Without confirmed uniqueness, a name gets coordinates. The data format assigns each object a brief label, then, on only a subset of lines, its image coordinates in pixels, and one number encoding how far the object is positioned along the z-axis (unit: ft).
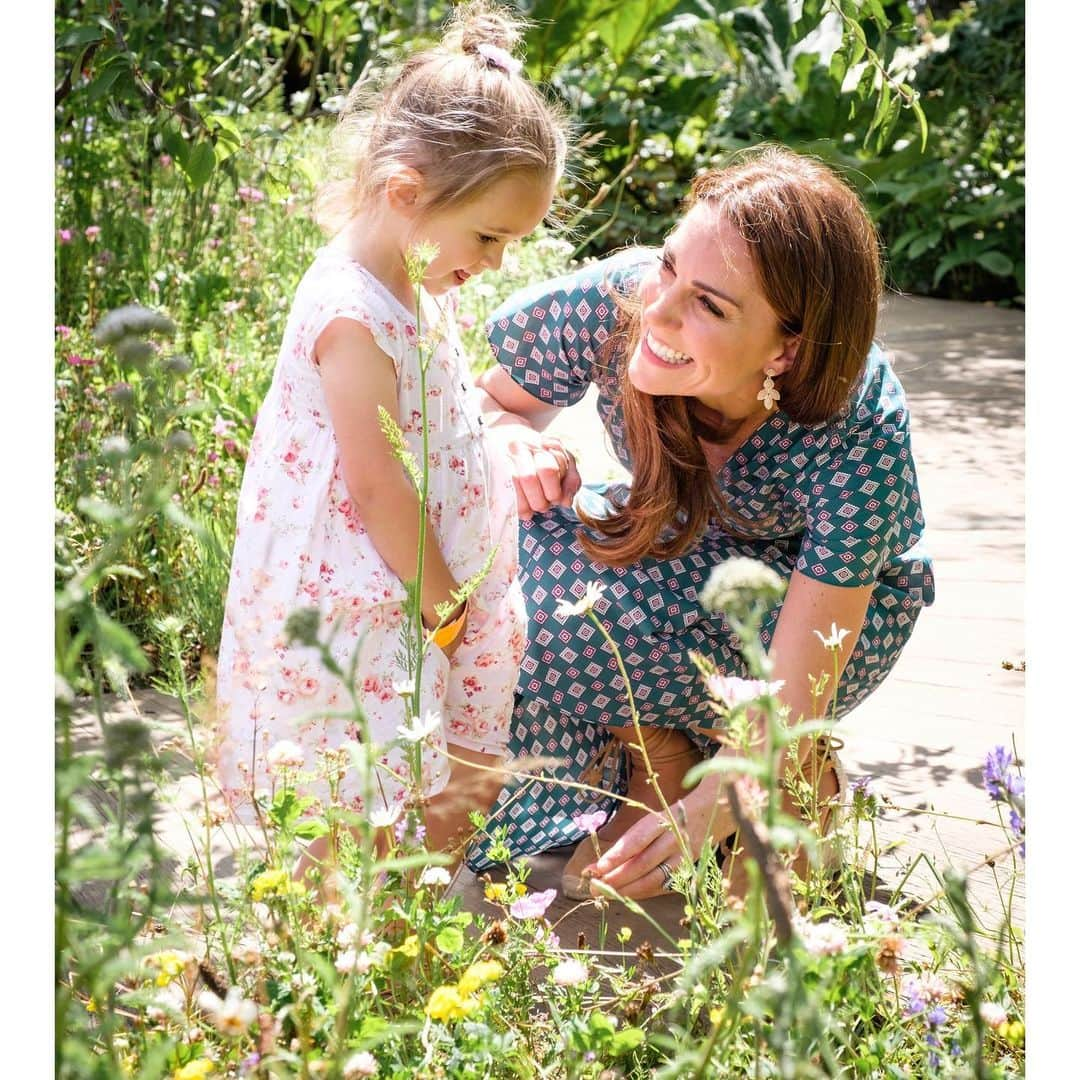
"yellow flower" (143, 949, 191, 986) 3.19
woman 5.84
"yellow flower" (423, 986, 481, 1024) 3.04
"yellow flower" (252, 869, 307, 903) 3.22
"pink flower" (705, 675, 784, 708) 2.60
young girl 5.72
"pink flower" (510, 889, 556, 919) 3.82
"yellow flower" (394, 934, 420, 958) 3.43
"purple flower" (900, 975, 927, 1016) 3.47
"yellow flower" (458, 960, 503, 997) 3.15
